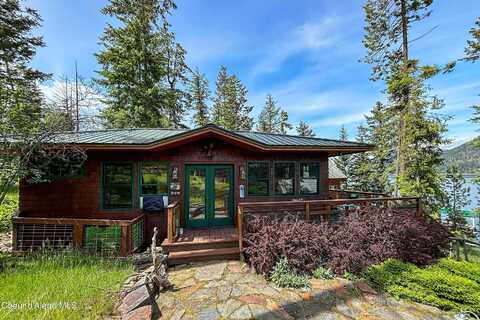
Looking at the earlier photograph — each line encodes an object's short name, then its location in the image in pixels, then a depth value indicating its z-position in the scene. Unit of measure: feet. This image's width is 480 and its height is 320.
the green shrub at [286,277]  13.11
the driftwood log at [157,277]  11.79
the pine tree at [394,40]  34.17
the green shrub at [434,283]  11.75
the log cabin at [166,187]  17.94
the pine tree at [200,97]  79.05
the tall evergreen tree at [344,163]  71.92
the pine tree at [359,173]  65.53
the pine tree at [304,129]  110.11
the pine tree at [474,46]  28.40
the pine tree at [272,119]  105.50
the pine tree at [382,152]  43.82
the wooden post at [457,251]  18.48
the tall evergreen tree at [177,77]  59.93
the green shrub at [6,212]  27.58
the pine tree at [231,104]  87.20
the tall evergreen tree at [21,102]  16.37
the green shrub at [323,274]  14.16
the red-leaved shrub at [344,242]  14.82
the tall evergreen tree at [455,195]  34.86
